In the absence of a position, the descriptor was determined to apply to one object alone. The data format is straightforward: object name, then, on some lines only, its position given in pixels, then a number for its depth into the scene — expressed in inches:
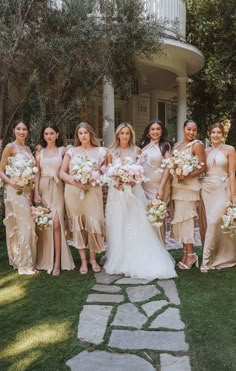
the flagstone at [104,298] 176.1
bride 206.1
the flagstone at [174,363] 120.9
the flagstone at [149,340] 134.7
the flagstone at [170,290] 176.1
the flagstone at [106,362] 121.8
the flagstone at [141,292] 178.5
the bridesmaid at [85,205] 211.5
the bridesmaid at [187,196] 211.8
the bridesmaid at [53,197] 215.8
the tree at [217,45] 466.6
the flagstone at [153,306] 163.9
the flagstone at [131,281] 197.0
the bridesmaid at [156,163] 217.2
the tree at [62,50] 279.6
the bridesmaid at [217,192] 214.2
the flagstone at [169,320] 150.6
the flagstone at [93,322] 141.9
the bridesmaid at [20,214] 216.5
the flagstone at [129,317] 153.6
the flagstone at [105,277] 201.5
